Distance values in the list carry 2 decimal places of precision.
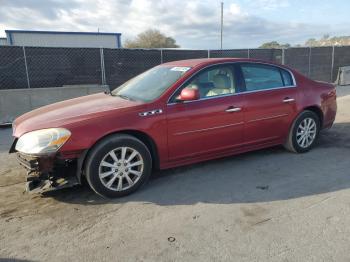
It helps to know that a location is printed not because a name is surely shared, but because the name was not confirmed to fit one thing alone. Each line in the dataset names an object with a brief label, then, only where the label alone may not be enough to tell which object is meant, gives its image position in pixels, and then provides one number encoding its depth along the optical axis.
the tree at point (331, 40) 49.20
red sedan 3.57
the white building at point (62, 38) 23.77
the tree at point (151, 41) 40.44
